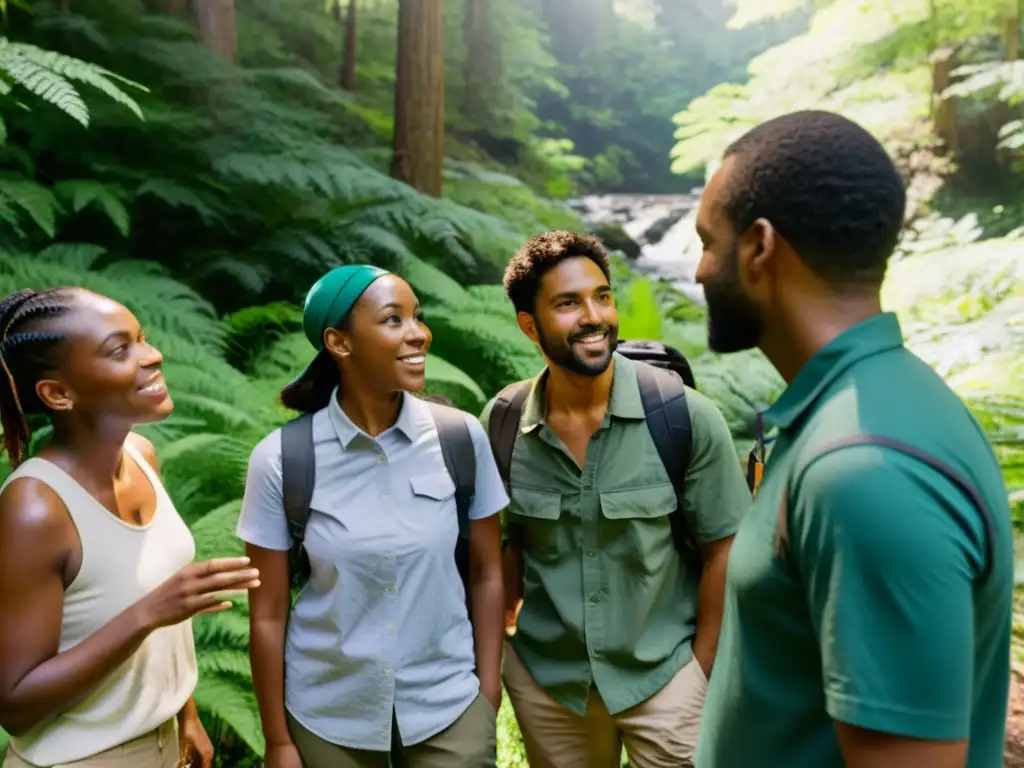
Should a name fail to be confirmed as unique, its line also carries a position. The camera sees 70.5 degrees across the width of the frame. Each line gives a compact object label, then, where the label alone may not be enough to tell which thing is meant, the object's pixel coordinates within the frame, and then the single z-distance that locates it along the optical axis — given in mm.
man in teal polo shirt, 785
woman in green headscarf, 1810
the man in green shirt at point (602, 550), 1988
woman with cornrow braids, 1442
